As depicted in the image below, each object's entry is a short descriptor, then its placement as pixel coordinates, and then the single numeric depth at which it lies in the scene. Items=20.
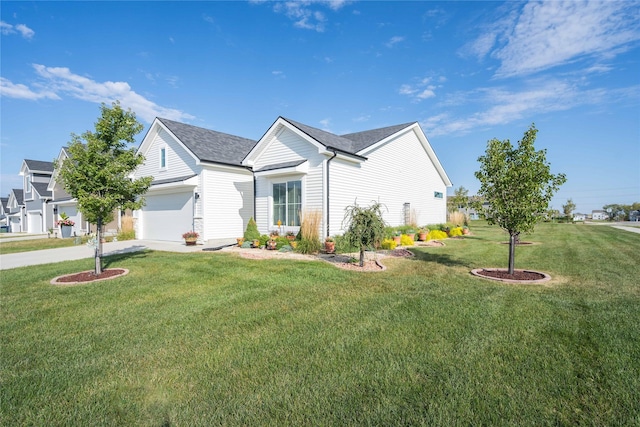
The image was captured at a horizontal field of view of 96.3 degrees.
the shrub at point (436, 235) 15.59
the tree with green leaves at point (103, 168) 6.74
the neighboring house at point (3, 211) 41.22
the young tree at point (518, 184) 6.25
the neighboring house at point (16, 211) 32.41
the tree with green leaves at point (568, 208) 38.69
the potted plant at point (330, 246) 10.53
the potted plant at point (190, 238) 13.14
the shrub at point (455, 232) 17.31
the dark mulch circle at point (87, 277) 6.47
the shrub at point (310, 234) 10.48
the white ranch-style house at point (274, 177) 12.22
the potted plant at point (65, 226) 18.51
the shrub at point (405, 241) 12.70
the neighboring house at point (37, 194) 26.41
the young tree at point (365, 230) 7.63
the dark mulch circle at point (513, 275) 6.09
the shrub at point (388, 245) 11.41
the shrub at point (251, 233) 12.36
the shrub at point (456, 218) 21.27
